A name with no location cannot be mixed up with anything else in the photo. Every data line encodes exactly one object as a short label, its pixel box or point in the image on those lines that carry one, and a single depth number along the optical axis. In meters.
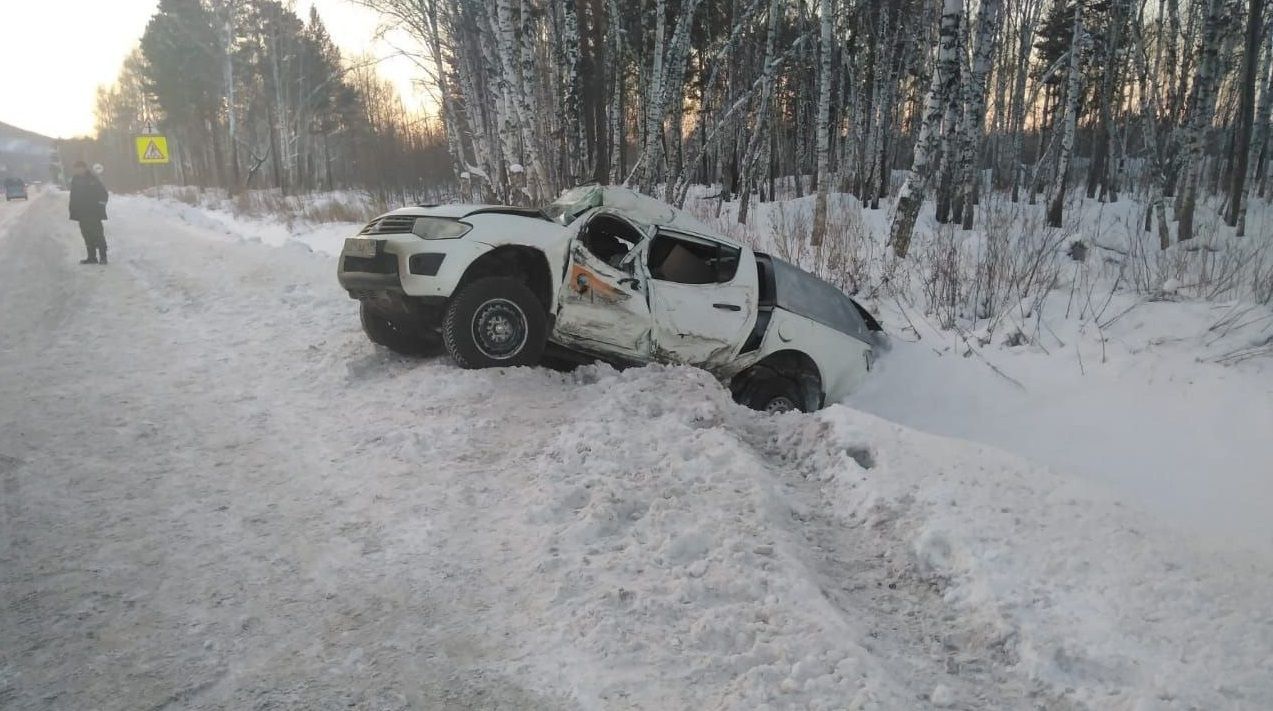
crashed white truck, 5.43
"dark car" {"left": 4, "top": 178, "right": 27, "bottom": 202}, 42.84
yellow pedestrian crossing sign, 25.81
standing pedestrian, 11.67
